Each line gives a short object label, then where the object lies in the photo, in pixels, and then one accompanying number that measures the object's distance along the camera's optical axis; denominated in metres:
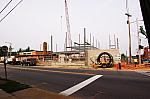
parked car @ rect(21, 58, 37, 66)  26.62
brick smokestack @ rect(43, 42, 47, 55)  45.93
